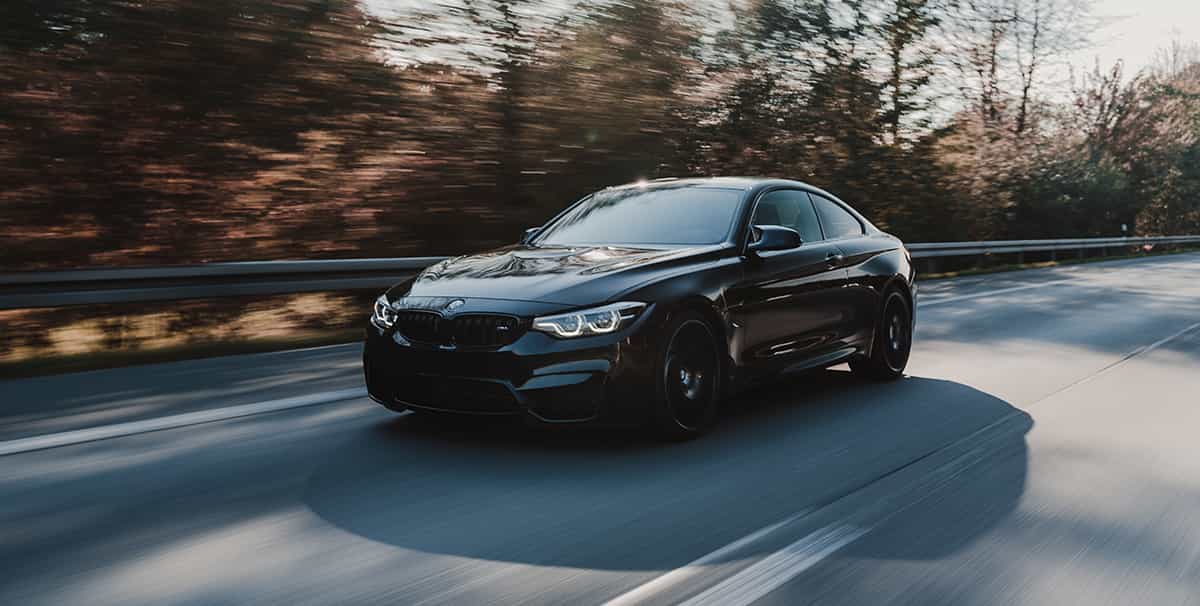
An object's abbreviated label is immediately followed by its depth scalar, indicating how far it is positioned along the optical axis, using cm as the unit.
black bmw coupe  543
